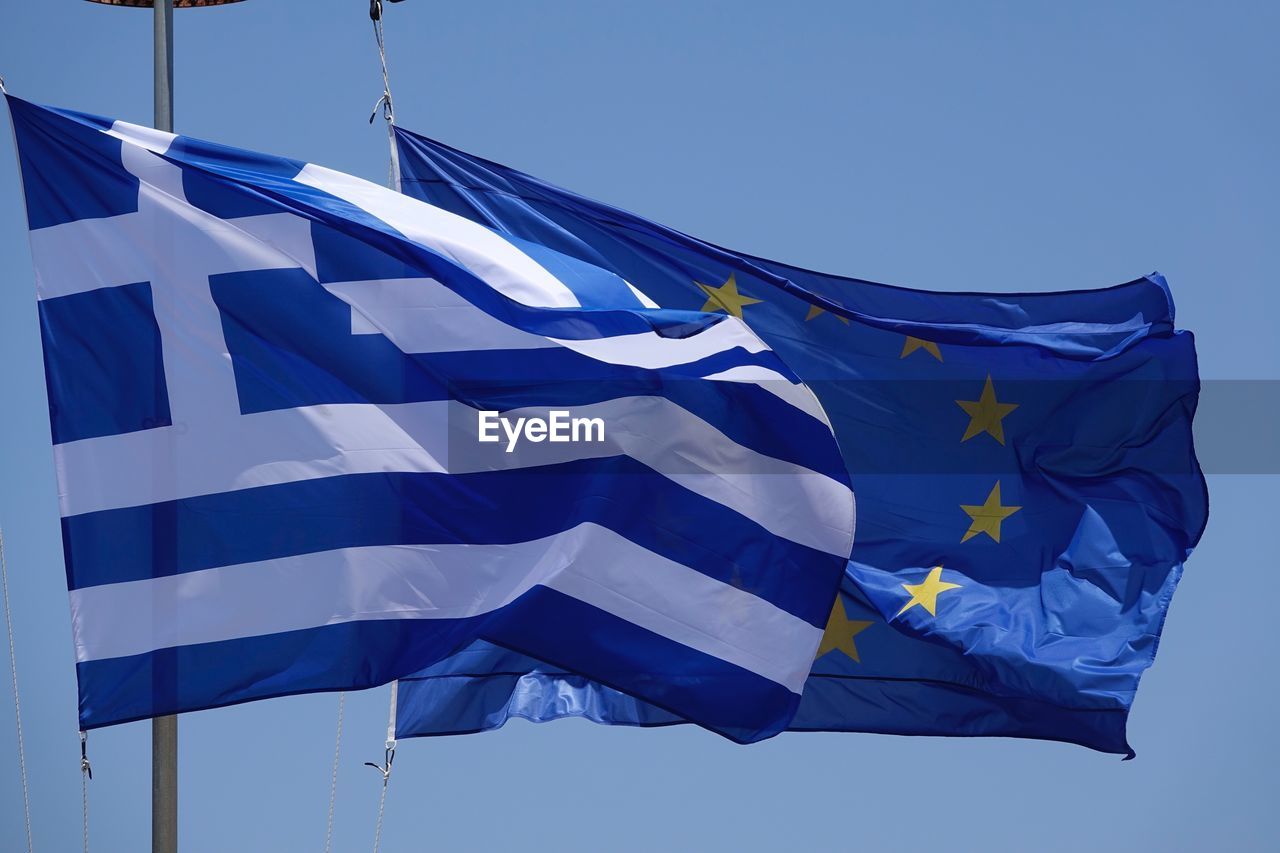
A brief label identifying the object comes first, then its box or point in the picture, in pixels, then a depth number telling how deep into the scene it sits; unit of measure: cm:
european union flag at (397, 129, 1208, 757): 1523
